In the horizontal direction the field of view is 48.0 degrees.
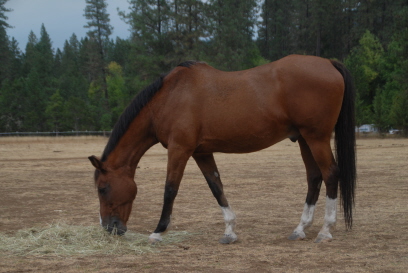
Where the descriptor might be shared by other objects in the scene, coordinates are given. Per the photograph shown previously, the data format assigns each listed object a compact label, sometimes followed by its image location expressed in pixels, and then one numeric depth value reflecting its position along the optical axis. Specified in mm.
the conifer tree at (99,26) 57653
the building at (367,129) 40594
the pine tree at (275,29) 67312
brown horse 5910
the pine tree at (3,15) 55531
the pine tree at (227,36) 45344
